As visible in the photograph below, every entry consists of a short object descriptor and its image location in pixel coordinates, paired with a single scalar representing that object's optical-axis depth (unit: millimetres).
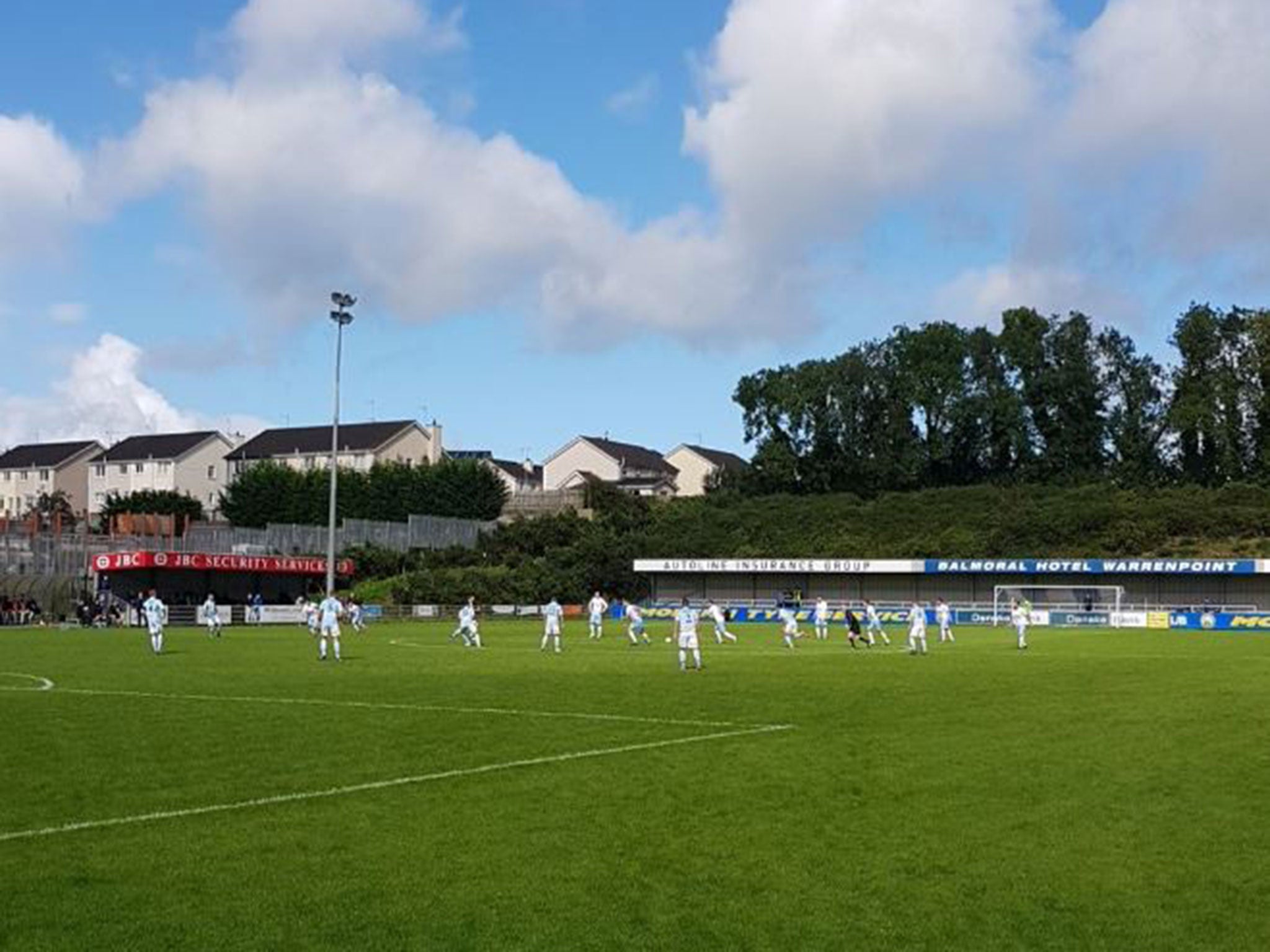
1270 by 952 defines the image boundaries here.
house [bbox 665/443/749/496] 173000
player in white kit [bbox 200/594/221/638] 58719
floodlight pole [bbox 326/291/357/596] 69625
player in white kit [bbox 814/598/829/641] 59250
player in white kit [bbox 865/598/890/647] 55062
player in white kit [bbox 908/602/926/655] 45062
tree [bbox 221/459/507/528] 127688
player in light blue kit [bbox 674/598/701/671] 35688
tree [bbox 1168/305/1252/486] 110250
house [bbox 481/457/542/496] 170625
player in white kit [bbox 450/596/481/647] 49250
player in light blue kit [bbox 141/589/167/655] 43531
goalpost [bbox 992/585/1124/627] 83812
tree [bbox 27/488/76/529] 117512
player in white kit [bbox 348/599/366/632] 64938
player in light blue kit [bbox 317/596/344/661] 39938
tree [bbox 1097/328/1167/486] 115188
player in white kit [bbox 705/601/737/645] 52969
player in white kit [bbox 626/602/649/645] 53062
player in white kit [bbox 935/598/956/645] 56969
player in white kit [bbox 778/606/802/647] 49531
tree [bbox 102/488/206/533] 129125
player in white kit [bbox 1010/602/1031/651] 49844
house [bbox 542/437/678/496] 162375
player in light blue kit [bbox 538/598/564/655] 46500
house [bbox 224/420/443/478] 151625
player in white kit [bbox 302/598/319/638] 48169
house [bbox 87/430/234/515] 148375
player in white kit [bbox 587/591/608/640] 58969
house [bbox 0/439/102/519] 157250
